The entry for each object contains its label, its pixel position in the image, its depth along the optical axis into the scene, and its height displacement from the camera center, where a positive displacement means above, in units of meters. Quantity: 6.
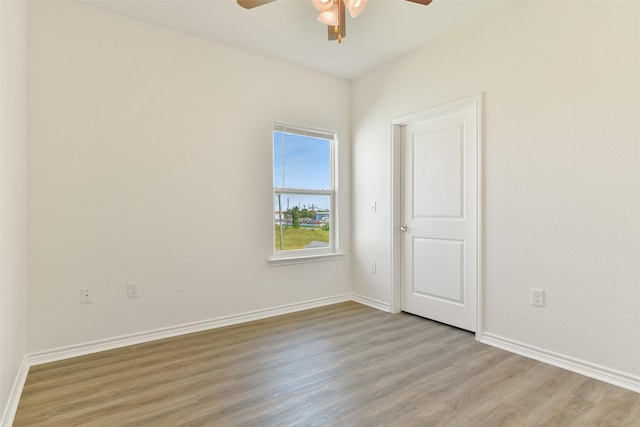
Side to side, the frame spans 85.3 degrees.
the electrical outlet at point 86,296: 2.63 -0.66
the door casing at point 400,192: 2.83 +0.14
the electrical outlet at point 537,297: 2.49 -0.66
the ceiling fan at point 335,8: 2.04 +1.21
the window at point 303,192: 3.68 +0.18
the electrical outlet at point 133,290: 2.82 -0.66
